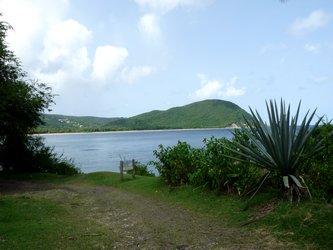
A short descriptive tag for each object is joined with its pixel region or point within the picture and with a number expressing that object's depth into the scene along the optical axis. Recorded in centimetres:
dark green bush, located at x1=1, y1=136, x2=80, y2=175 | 2158
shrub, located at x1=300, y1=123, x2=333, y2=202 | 813
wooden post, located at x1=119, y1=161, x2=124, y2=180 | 1590
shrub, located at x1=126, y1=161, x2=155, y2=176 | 2189
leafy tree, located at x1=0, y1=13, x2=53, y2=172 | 1689
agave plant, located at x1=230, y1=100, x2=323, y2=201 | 782
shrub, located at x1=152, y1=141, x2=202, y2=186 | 1182
